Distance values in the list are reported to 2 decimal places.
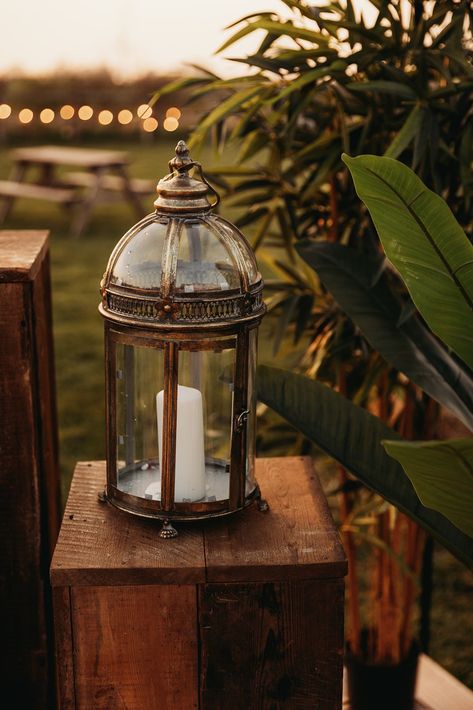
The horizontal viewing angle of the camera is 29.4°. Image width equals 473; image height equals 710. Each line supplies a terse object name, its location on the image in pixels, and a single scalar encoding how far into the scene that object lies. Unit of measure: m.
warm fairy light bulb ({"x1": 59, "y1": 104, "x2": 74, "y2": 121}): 11.60
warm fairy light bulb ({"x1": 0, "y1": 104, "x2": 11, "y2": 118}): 11.38
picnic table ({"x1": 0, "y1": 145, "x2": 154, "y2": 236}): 7.38
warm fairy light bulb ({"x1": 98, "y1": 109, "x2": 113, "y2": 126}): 11.50
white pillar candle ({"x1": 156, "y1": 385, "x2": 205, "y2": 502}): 1.29
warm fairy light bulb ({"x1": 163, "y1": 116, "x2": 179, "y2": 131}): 11.24
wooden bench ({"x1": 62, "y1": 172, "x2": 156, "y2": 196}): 7.67
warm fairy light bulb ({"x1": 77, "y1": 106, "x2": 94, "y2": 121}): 11.42
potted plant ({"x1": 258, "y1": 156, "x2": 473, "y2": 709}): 1.12
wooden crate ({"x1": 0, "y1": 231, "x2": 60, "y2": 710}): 1.48
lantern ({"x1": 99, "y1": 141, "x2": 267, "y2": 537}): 1.24
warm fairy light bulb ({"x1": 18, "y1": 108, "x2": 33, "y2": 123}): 11.50
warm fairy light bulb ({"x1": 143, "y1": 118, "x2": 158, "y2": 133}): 11.50
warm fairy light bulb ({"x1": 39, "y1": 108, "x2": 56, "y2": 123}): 11.21
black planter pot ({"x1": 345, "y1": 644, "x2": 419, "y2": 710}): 2.01
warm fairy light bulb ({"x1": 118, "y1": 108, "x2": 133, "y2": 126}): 11.27
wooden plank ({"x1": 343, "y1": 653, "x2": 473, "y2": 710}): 2.03
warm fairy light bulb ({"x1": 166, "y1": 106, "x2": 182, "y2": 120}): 11.55
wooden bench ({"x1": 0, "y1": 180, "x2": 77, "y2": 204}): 7.41
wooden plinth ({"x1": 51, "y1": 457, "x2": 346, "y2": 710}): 1.23
